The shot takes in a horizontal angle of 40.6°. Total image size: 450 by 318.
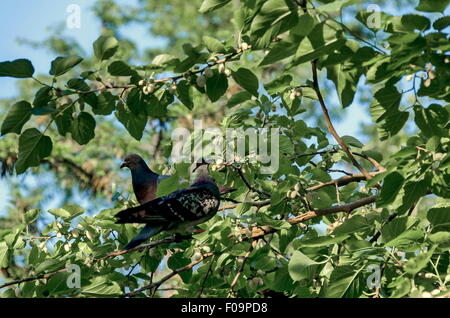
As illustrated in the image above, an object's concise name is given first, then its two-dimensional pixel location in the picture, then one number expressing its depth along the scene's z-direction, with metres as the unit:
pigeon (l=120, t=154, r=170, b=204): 4.00
